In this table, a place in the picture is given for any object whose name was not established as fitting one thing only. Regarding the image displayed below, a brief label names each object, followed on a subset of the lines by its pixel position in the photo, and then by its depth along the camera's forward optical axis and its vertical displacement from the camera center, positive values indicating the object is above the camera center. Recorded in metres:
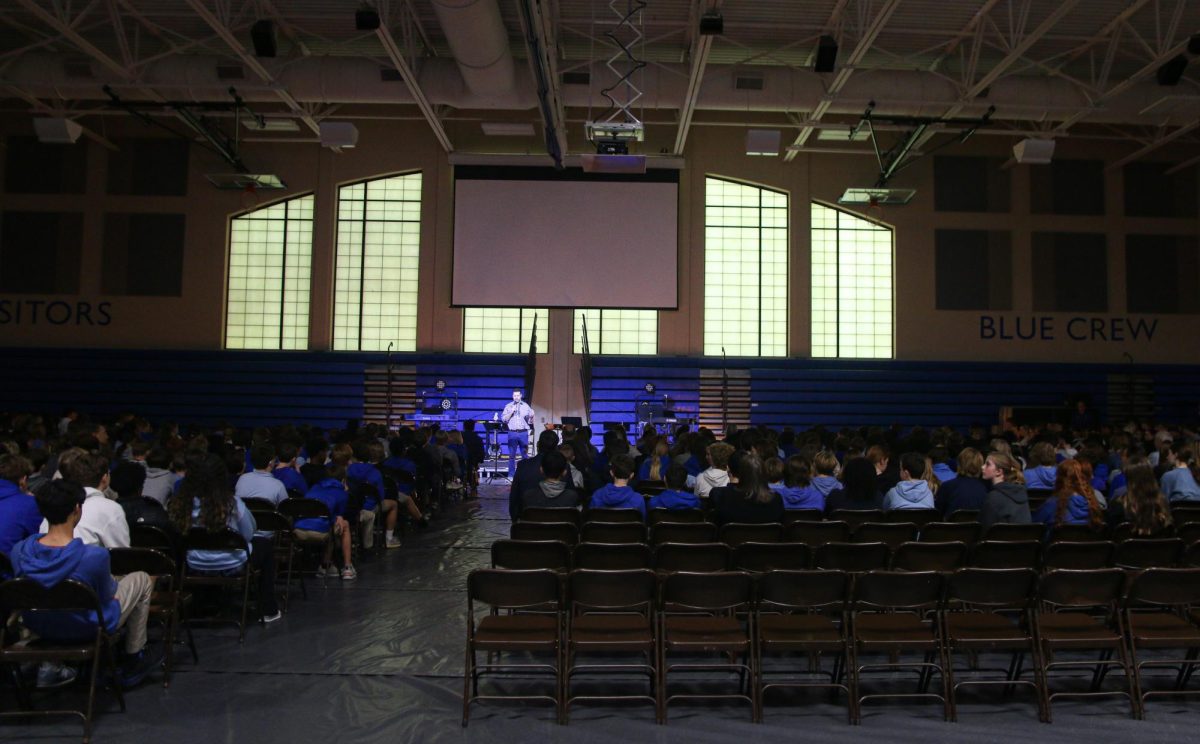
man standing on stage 15.96 -0.33
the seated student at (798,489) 6.51 -0.59
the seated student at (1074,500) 5.83 -0.58
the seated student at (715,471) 7.07 -0.51
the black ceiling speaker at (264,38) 12.23 +5.35
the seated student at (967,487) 6.25 -0.54
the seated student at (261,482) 6.72 -0.63
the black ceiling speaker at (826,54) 12.37 +5.35
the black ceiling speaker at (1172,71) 13.07 +5.47
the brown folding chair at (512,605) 4.35 -1.04
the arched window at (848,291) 19.44 +2.83
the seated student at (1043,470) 7.62 -0.48
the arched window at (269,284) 19.08 +2.72
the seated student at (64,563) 4.09 -0.79
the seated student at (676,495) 6.36 -0.64
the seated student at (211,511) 5.43 -0.71
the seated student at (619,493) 6.39 -0.63
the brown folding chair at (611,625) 4.39 -1.14
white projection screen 17.39 +3.50
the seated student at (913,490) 6.42 -0.57
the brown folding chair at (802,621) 4.46 -1.19
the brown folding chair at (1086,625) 4.51 -1.14
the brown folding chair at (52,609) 3.93 -1.03
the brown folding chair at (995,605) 4.52 -1.04
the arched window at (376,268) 19.09 +3.12
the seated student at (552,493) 6.44 -0.65
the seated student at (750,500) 5.79 -0.61
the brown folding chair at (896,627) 4.48 -1.19
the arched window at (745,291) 19.36 +2.77
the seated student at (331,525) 7.28 -1.05
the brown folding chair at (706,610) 4.41 -1.08
